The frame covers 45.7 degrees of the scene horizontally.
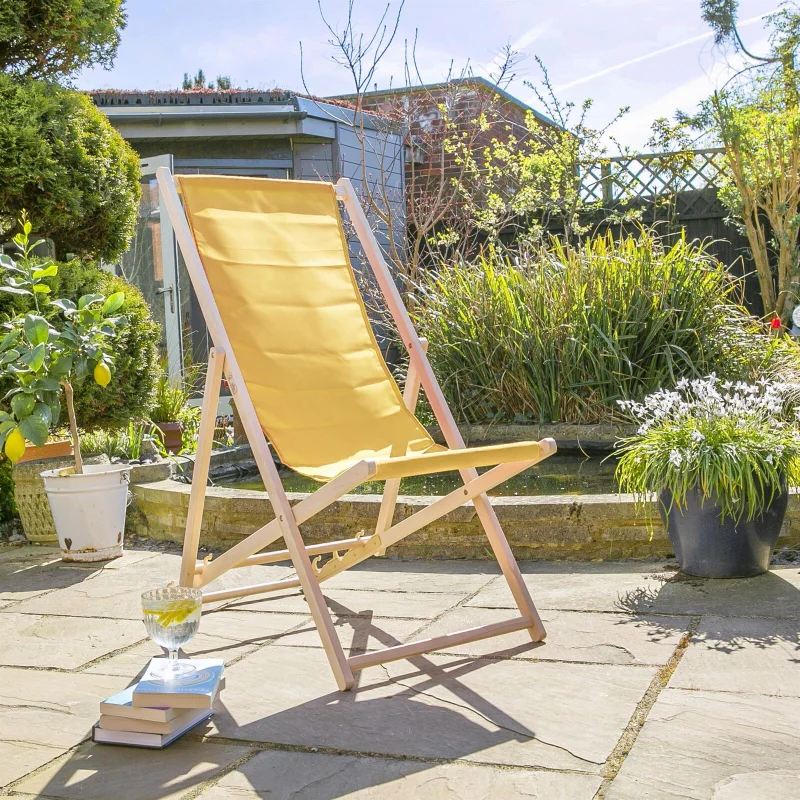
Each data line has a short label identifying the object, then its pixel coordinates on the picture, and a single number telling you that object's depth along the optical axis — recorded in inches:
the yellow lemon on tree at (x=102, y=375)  143.1
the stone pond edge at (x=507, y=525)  133.3
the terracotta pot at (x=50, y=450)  181.2
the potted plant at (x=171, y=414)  238.2
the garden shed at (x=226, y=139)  304.3
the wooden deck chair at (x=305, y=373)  96.4
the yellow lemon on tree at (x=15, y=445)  129.3
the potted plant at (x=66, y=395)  130.1
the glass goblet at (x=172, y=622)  81.3
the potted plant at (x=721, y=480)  113.1
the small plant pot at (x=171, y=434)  237.3
